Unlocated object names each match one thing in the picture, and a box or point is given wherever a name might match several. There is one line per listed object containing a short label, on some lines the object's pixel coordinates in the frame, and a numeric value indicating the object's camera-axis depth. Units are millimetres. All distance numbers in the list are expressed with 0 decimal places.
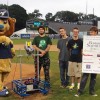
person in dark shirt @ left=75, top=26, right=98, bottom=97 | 4843
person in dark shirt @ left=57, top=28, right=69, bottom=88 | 5416
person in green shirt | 5268
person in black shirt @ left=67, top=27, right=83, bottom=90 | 5120
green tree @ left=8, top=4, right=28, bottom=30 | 47836
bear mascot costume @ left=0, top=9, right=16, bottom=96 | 5074
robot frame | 4898
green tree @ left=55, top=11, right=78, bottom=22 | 65544
